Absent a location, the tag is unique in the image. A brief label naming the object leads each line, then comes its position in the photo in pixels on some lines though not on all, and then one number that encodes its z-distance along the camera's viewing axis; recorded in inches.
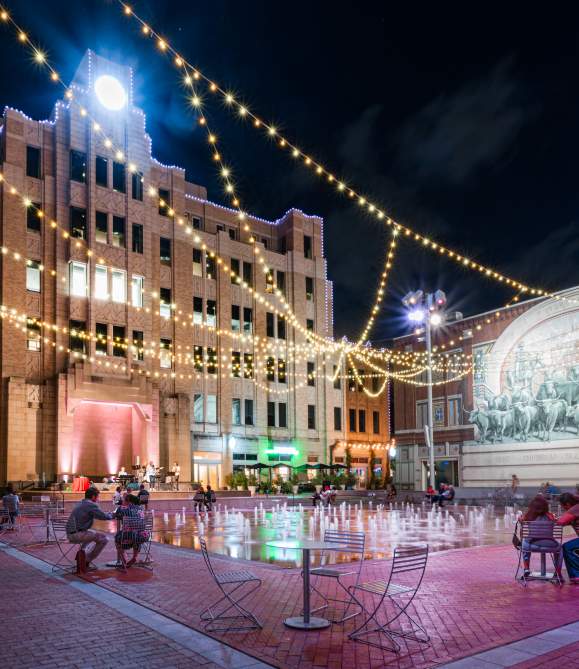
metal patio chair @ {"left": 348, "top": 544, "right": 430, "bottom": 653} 274.7
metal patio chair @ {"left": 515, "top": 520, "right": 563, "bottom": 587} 403.9
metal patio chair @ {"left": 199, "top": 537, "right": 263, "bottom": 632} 294.7
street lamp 1254.9
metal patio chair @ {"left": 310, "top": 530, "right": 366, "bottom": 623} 320.8
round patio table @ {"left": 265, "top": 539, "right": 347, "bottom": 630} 295.5
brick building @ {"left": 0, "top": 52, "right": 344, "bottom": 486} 1457.9
